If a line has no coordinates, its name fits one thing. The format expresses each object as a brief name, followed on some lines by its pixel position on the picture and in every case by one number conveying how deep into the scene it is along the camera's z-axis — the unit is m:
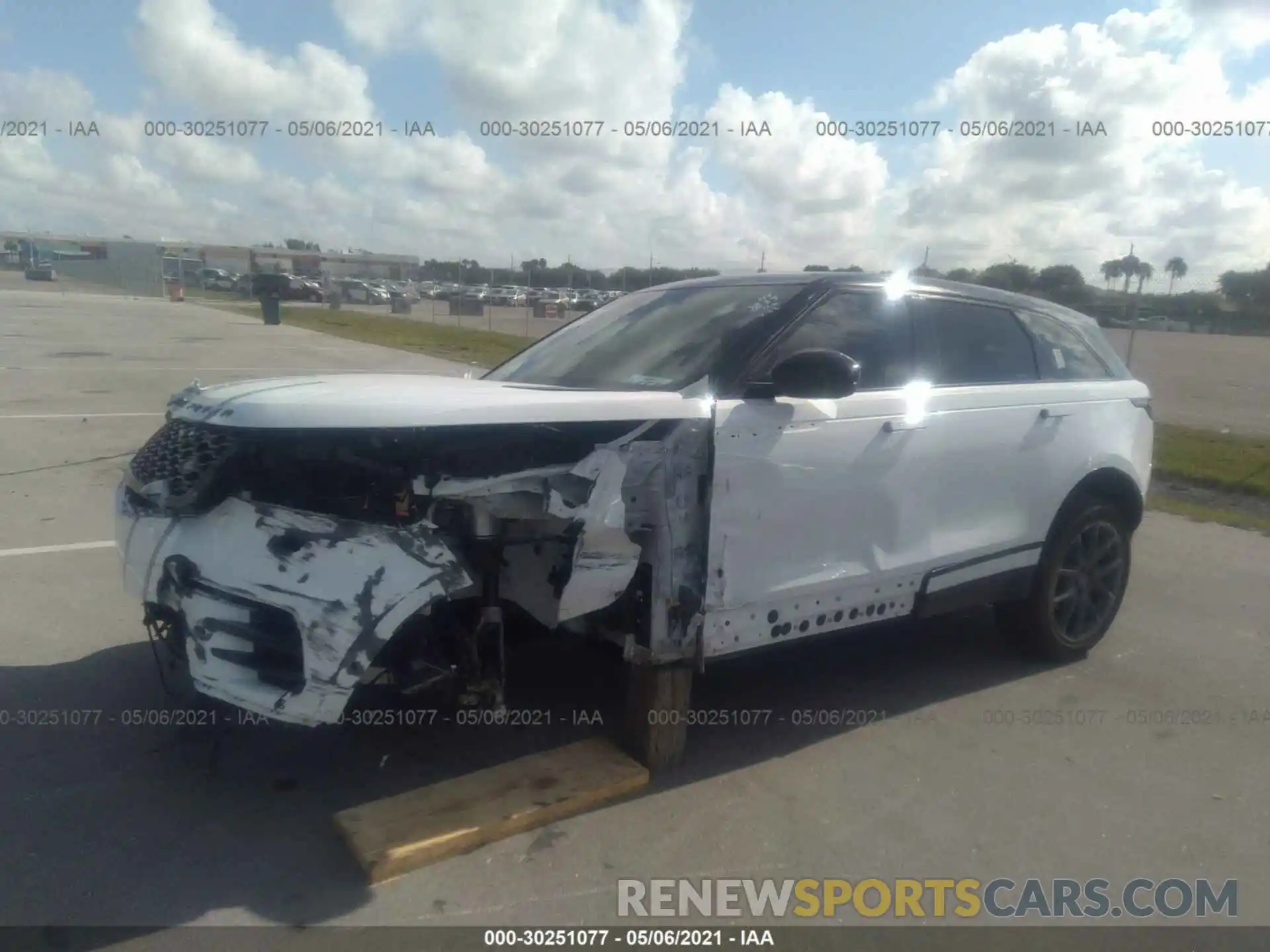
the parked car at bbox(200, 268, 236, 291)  71.62
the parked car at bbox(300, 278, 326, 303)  61.30
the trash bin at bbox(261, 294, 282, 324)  32.50
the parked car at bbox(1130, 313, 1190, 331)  22.95
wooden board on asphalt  2.99
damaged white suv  2.89
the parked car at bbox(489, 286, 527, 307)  57.66
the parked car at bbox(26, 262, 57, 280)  66.25
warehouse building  67.94
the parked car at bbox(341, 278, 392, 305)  65.81
